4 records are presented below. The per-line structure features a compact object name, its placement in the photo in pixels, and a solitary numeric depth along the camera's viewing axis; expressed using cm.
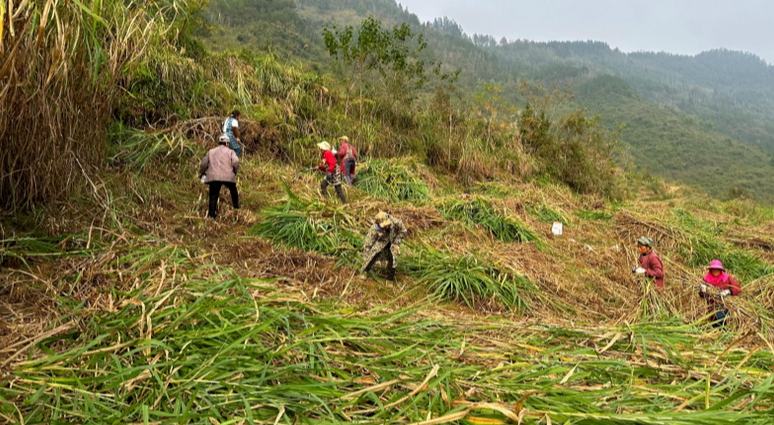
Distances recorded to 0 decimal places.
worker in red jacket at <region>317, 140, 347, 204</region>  718
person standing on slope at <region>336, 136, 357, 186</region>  822
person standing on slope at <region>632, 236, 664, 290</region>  493
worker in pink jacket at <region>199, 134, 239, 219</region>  548
